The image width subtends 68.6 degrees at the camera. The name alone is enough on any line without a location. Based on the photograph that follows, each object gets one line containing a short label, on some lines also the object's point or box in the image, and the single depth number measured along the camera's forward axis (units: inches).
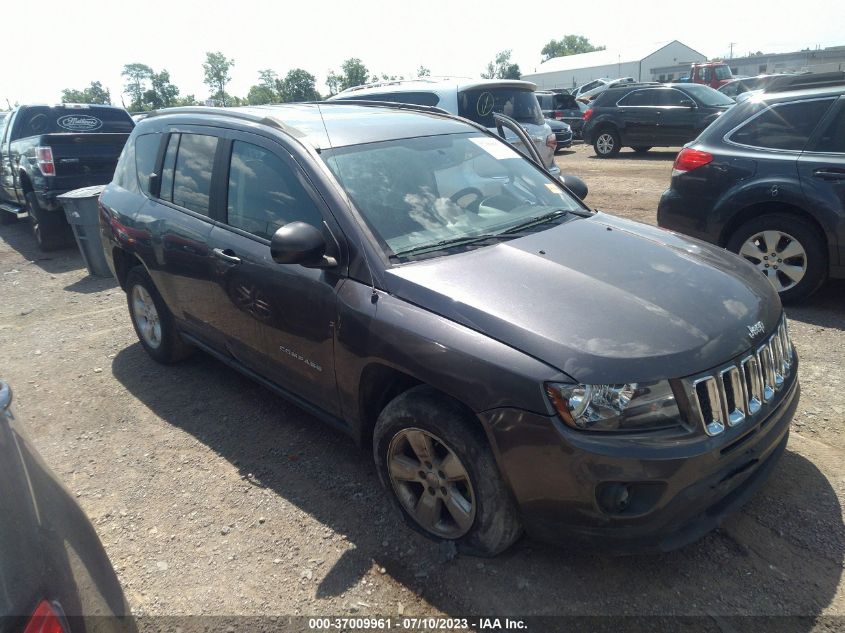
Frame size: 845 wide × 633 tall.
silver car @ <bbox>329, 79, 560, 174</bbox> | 319.6
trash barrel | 285.0
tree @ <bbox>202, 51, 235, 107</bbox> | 3740.2
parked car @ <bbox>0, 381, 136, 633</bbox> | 48.3
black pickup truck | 336.8
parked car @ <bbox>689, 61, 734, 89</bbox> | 1129.4
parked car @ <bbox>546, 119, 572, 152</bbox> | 652.1
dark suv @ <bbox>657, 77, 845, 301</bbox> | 193.8
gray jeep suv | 87.7
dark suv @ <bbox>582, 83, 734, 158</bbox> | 580.1
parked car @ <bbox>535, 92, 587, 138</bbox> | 817.5
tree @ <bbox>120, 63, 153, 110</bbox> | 3809.1
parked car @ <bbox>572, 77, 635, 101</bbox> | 1040.5
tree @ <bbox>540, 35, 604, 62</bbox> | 4640.8
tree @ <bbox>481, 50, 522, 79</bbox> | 3818.7
